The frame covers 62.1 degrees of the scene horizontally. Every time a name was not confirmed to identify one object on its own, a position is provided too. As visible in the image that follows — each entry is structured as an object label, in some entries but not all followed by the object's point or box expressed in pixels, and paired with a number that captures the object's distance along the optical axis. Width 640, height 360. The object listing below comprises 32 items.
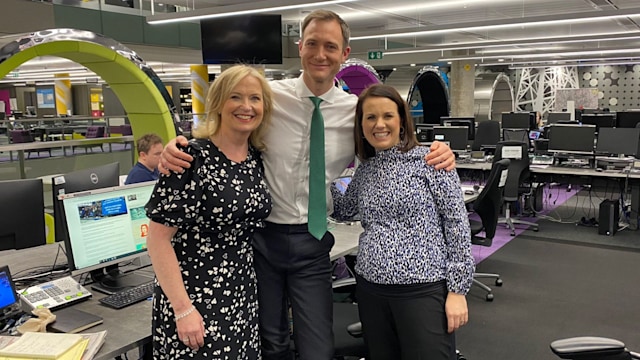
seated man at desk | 4.16
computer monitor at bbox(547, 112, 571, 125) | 12.98
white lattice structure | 20.27
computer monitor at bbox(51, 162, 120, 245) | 2.43
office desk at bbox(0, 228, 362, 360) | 1.95
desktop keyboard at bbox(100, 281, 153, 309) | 2.32
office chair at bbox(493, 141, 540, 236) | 6.68
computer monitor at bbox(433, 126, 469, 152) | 8.44
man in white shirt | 2.01
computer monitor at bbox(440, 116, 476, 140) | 9.65
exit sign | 13.62
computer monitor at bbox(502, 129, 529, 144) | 9.02
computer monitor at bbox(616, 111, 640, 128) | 8.19
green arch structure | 4.10
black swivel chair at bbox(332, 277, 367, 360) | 2.38
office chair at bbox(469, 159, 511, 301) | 4.67
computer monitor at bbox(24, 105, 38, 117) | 20.66
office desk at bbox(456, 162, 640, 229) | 6.73
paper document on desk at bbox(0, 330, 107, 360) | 1.77
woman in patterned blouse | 1.94
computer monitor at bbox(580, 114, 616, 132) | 8.91
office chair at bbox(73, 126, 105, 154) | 12.38
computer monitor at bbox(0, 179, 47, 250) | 2.66
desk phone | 2.23
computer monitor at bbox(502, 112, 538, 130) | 9.87
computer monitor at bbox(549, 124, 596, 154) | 7.37
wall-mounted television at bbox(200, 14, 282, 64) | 8.94
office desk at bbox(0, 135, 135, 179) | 6.20
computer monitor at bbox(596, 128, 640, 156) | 7.10
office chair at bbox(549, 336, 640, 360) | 1.95
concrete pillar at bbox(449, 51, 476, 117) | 15.73
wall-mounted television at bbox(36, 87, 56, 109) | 22.77
